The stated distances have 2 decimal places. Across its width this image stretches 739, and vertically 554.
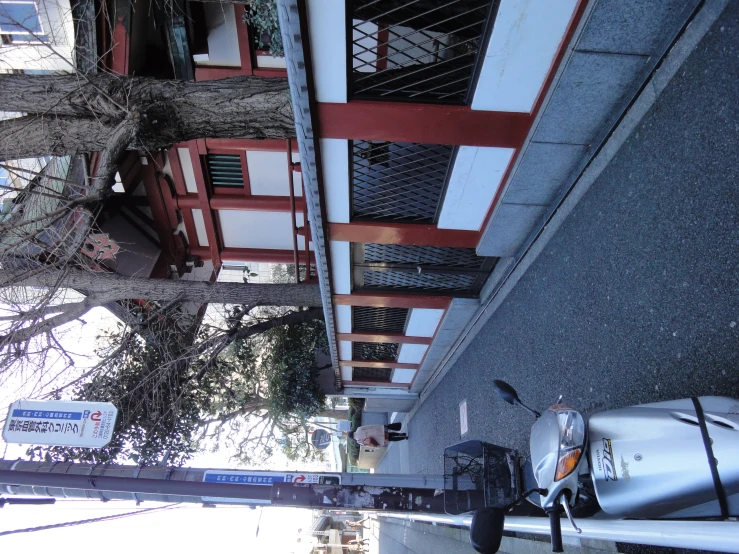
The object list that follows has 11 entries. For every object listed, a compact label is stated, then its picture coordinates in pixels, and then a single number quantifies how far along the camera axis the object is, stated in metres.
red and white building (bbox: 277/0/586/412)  3.24
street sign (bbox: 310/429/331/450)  10.23
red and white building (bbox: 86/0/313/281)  7.62
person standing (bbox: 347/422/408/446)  12.53
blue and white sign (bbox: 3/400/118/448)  4.48
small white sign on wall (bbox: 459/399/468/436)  7.39
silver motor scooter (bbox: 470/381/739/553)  2.22
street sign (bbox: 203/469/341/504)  4.58
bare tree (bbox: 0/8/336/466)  5.42
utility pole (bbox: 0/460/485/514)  4.38
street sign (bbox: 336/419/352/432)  19.03
